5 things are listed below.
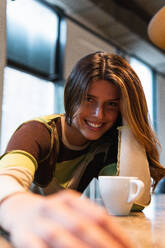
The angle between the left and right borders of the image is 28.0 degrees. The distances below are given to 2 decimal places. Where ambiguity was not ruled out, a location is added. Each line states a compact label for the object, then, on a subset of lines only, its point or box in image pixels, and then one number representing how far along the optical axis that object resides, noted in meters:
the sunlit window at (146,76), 5.32
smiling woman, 0.82
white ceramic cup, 0.68
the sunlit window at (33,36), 3.43
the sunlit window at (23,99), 3.26
